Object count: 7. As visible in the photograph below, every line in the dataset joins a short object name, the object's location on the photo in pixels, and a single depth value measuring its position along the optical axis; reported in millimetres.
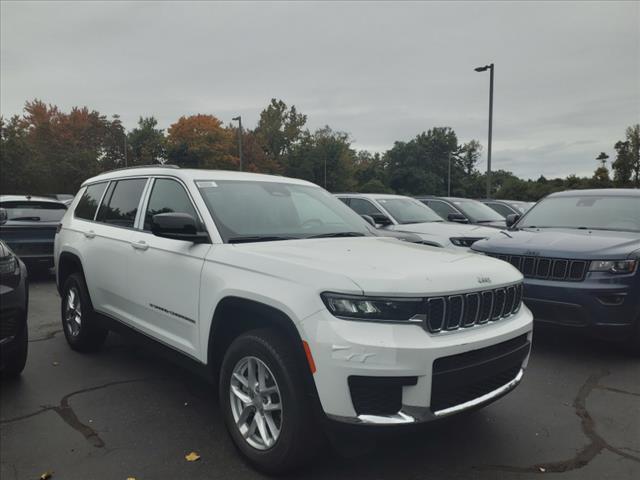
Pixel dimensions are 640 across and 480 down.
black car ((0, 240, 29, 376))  3854
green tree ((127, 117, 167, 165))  60062
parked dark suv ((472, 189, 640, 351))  4914
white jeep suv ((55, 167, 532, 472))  2566
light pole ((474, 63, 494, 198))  18484
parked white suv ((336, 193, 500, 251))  8594
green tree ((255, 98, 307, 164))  76938
